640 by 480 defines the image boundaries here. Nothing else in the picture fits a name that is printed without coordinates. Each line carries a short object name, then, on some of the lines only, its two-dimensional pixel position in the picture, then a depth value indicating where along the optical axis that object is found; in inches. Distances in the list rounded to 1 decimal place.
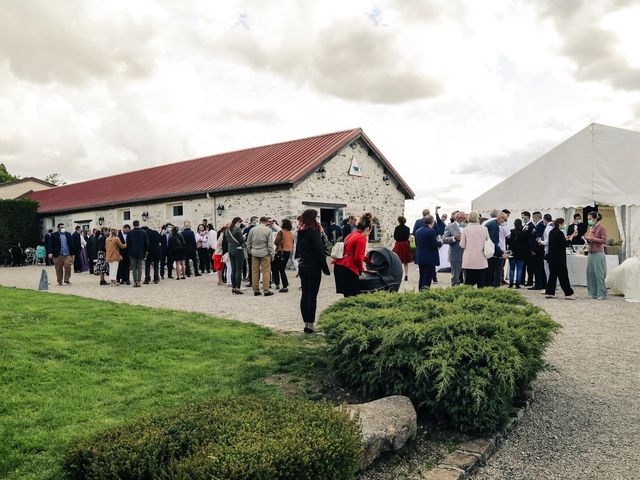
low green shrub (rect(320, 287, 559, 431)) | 152.9
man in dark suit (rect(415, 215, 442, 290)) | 431.5
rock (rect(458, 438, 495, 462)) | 142.6
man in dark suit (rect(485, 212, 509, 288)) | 474.0
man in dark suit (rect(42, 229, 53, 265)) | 540.5
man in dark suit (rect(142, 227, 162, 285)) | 581.9
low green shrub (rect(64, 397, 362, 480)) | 94.3
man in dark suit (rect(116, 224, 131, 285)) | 577.9
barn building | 765.3
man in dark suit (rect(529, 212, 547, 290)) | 497.7
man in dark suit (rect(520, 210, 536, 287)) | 499.5
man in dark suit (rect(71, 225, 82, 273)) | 587.0
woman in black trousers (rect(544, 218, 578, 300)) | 433.7
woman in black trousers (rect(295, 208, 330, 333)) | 284.0
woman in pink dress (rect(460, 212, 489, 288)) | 373.7
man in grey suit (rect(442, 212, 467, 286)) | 470.3
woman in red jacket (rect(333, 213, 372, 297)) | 280.5
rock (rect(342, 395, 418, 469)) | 132.3
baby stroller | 305.6
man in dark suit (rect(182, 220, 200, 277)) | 626.2
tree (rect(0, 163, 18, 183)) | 2155.5
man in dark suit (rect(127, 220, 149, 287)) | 542.9
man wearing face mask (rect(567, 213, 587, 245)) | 570.9
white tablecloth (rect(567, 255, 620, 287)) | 510.0
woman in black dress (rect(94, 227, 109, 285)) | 647.8
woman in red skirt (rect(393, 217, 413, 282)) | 530.7
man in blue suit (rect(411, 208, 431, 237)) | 571.7
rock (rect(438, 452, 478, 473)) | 133.8
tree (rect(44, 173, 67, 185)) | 3062.0
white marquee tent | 526.6
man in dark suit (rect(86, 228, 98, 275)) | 669.3
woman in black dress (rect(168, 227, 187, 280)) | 609.4
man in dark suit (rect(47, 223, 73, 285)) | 535.8
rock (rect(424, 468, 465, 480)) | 127.0
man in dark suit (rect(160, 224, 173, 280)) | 644.7
